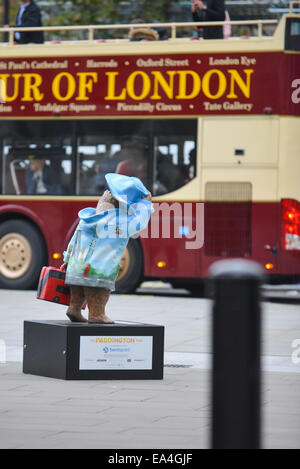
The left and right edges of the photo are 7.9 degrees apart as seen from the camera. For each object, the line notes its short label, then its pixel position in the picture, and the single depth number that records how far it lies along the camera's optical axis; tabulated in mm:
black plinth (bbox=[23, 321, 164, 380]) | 15904
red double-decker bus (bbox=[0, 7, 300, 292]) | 30234
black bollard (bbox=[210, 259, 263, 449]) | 6706
